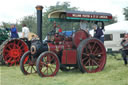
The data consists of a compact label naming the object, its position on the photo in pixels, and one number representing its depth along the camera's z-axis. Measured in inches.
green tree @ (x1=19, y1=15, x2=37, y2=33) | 1556.0
